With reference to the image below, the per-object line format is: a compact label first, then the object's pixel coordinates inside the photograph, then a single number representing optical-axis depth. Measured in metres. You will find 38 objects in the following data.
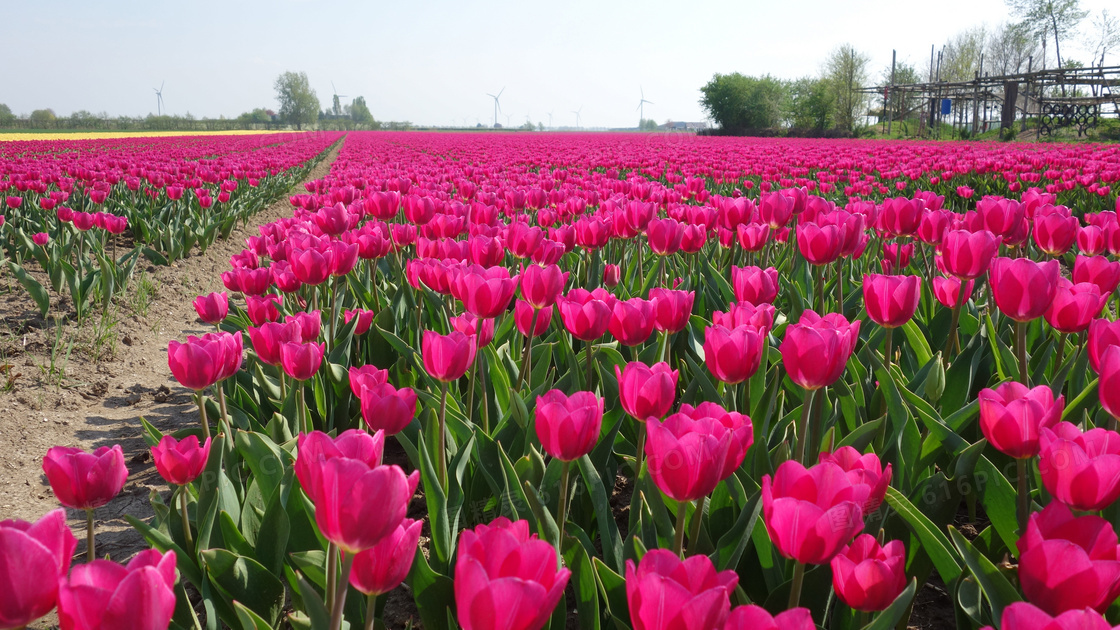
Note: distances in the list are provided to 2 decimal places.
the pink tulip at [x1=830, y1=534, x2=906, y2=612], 0.95
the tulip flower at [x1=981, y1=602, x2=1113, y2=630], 0.66
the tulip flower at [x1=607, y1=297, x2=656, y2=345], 1.83
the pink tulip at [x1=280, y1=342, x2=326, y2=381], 1.84
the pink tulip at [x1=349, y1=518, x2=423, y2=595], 0.92
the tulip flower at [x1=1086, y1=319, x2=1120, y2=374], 1.35
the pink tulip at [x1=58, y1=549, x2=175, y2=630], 0.67
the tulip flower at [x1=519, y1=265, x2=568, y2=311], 1.99
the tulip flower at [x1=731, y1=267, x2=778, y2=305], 2.16
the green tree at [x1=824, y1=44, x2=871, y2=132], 52.00
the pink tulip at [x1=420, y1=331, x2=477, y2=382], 1.51
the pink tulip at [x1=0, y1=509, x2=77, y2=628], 0.70
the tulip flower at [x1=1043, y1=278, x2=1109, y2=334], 1.68
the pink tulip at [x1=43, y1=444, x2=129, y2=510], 1.21
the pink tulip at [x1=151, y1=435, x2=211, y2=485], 1.44
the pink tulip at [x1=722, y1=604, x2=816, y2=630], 0.70
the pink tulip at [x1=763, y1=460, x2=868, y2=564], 0.90
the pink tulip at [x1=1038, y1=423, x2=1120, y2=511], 0.96
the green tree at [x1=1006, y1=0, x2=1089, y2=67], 53.00
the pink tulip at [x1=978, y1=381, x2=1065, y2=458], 1.16
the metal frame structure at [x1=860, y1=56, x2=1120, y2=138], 33.62
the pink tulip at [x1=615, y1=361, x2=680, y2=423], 1.34
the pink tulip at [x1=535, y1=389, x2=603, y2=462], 1.19
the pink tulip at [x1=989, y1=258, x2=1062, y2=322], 1.67
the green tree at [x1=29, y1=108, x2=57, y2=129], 61.62
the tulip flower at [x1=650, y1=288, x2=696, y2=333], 1.89
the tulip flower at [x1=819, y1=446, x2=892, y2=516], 1.02
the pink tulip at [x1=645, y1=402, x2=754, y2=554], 1.04
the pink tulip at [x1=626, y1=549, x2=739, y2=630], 0.72
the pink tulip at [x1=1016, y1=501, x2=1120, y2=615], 0.80
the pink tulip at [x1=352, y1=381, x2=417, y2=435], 1.55
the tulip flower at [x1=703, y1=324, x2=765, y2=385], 1.49
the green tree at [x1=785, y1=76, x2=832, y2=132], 53.00
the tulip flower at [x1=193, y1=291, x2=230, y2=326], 2.53
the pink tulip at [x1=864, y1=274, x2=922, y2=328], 1.76
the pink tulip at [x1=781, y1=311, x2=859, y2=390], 1.34
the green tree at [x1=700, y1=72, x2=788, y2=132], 57.22
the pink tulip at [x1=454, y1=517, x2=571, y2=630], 0.72
